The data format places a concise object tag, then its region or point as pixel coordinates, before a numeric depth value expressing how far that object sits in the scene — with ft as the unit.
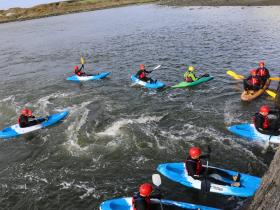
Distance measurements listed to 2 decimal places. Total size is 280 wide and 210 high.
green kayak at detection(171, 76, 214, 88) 69.49
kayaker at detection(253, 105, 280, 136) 44.37
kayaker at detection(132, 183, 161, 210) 29.86
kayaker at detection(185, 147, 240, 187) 35.01
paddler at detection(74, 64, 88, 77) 81.25
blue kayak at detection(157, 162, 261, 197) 34.12
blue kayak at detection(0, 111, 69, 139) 53.98
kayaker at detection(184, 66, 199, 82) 69.79
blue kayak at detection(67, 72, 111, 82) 80.59
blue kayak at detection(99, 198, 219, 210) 31.91
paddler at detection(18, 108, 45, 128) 54.03
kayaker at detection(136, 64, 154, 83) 72.42
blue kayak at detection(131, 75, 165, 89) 69.89
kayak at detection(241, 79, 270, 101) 60.18
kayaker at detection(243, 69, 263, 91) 61.05
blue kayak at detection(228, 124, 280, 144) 44.29
